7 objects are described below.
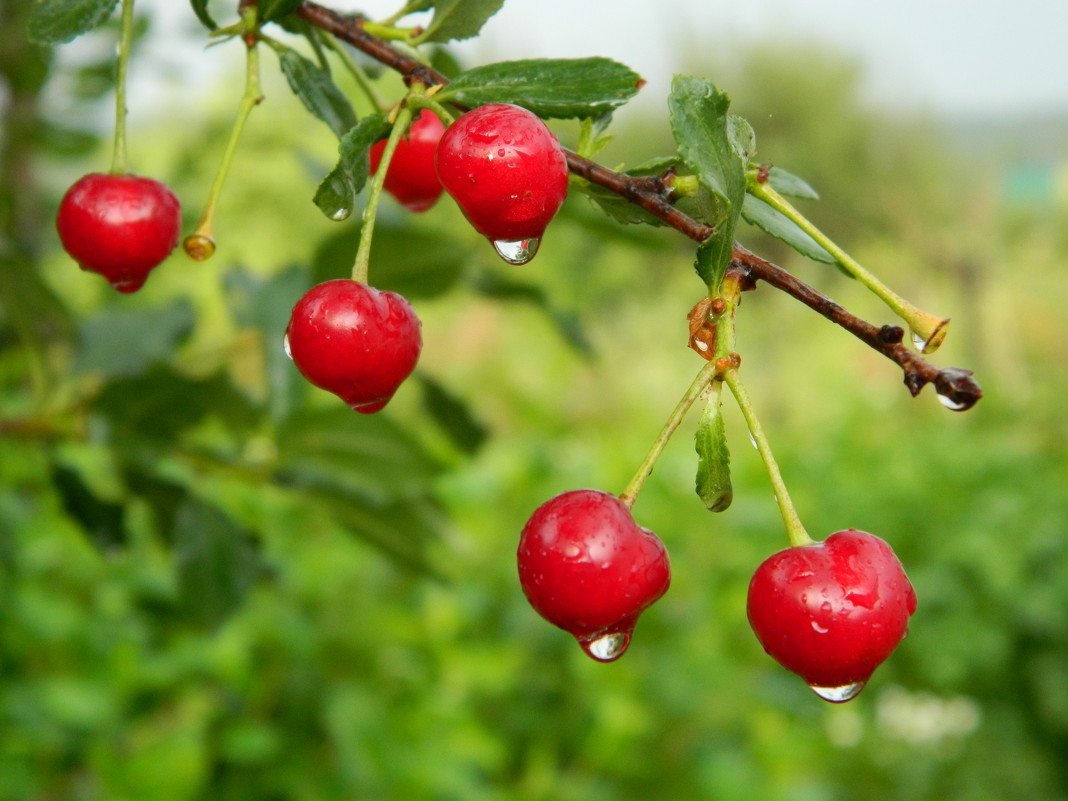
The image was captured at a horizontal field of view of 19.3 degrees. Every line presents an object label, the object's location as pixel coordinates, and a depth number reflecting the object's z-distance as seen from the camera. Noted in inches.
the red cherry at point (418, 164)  15.5
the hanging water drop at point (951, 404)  12.7
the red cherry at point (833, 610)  13.2
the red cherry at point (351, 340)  13.3
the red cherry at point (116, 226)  14.4
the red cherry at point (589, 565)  13.2
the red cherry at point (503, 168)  12.9
